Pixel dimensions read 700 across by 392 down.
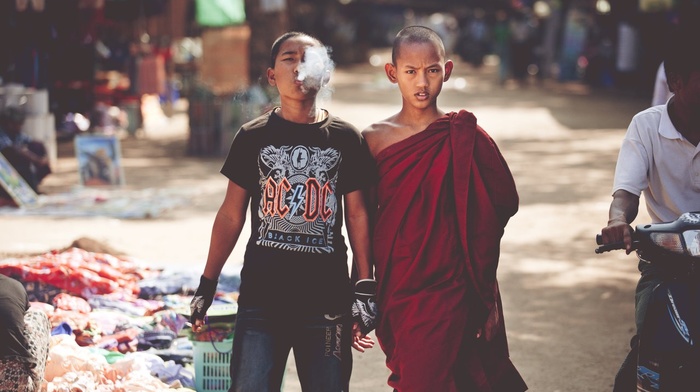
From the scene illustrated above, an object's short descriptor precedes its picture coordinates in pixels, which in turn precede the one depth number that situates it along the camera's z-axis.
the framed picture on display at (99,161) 10.89
